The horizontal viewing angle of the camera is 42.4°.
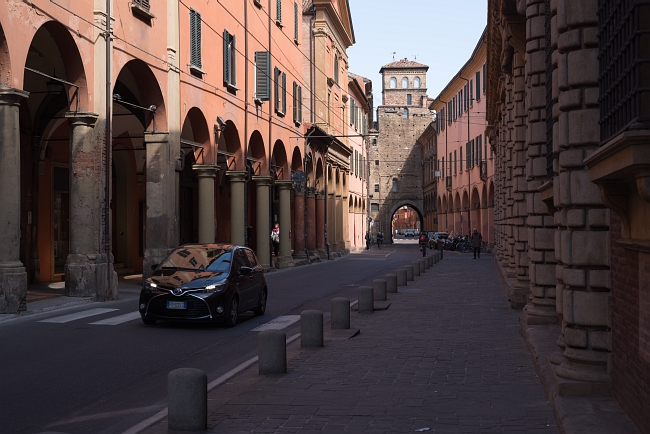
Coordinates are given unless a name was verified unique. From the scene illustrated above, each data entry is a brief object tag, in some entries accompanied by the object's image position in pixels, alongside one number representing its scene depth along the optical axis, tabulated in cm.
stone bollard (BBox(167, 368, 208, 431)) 702
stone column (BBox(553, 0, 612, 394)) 720
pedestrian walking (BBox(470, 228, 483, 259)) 4926
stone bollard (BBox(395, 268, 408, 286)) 2568
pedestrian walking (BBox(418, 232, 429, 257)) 4701
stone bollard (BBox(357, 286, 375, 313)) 1712
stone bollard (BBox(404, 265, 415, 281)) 2832
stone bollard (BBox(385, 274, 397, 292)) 2239
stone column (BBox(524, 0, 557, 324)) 1201
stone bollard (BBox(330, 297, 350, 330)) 1399
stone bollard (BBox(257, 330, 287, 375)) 969
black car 1452
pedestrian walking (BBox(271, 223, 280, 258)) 4035
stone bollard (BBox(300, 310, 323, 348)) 1188
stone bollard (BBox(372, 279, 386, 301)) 1980
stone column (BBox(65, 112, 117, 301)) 1906
